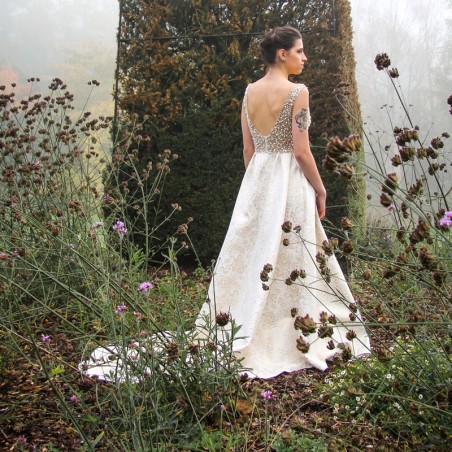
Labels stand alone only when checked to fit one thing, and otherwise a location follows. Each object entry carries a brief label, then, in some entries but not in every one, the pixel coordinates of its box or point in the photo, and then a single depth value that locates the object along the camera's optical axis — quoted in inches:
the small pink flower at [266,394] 89.4
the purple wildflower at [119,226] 90.6
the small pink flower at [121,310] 77.3
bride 148.1
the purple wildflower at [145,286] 82.6
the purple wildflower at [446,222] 66.8
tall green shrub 227.9
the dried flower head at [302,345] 72.7
